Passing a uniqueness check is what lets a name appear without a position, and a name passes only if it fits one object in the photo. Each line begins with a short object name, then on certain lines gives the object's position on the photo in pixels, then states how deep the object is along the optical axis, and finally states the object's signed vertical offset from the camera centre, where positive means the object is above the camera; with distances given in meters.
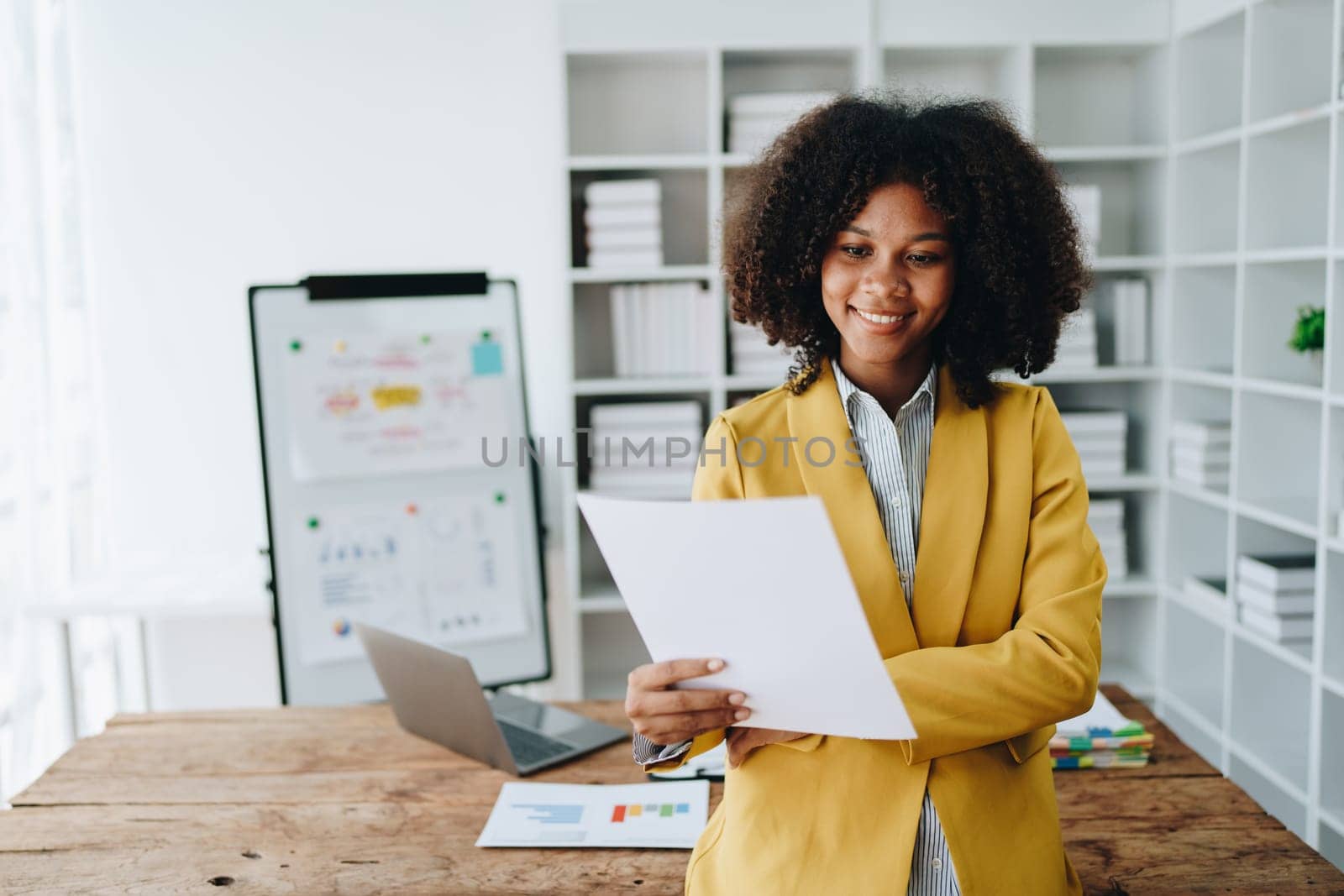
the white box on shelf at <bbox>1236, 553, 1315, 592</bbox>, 2.67 -0.66
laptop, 1.68 -0.63
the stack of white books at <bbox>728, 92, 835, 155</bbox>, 3.10 +0.57
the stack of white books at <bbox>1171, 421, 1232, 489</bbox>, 3.03 -0.42
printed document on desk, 1.46 -0.69
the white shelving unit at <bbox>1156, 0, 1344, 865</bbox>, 2.53 -0.20
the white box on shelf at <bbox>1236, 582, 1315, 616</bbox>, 2.67 -0.73
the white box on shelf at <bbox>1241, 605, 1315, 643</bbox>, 2.67 -0.80
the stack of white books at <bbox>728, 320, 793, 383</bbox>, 3.19 -0.12
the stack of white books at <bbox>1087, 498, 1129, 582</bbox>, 3.27 -0.67
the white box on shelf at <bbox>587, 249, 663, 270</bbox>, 3.16 +0.17
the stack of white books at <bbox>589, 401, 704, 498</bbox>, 3.19 -0.37
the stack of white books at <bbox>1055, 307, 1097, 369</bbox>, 3.20 -0.13
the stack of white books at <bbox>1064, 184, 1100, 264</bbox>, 3.14 +0.28
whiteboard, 2.31 -0.33
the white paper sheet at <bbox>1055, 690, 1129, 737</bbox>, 1.65 -0.64
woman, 1.08 -0.21
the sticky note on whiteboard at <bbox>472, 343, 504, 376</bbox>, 2.44 -0.08
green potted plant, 2.59 -0.08
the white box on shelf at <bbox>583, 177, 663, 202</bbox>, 3.11 +0.35
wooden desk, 1.36 -0.69
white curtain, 2.71 -0.12
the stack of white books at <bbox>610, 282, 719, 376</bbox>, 3.20 -0.03
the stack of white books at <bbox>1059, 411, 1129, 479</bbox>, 3.25 -0.40
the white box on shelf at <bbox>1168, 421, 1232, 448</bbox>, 3.02 -0.36
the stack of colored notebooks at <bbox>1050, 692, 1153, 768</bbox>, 1.63 -0.66
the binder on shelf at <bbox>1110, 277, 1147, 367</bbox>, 3.25 -0.05
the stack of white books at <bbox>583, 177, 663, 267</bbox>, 3.12 +0.27
